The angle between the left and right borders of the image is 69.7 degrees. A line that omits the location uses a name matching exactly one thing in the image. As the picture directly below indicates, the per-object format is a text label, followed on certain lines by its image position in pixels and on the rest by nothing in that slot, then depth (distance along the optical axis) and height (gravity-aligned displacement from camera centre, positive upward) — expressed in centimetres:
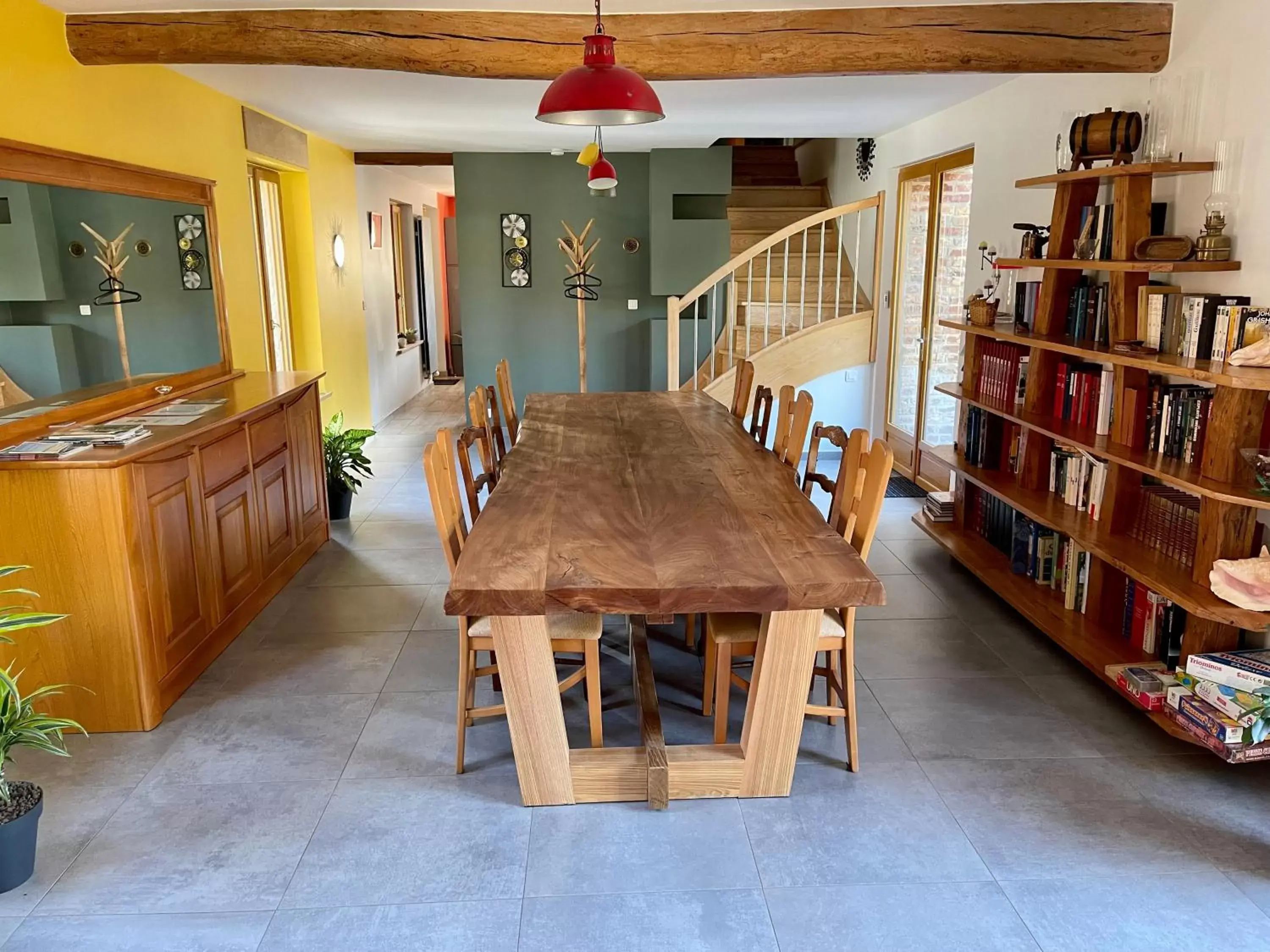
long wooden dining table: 224 -74
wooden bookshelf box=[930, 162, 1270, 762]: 277 -64
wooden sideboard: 282 -92
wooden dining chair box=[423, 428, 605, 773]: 267 -103
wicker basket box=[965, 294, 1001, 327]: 434 -17
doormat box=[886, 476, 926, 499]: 602 -141
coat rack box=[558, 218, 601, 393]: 745 -1
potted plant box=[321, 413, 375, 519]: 535 -108
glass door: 573 -20
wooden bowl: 313 +9
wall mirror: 305 -2
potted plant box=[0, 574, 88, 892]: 221 -124
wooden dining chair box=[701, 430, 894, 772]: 268 -103
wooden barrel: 337 +51
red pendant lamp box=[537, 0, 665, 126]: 245 +50
